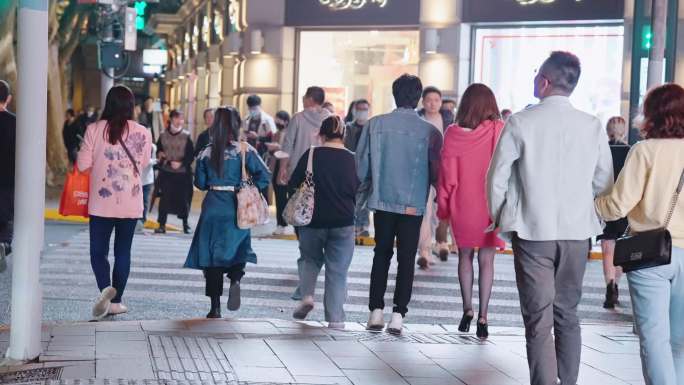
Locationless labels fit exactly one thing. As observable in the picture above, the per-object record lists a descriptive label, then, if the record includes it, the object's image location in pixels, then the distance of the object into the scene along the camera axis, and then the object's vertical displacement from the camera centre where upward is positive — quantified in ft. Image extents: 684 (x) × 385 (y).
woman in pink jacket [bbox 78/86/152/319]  31.35 -1.80
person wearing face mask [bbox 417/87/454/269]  42.39 -3.99
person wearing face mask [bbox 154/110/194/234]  56.18 -2.94
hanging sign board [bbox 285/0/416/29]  81.97 +6.63
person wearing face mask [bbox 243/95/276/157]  60.34 -0.89
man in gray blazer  21.04 -1.47
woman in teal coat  31.07 -2.29
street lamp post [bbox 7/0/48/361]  23.58 -1.45
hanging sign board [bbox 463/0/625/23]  74.28 +6.61
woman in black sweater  30.42 -2.44
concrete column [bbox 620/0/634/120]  69.21 +3.48
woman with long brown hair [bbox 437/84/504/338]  29.32 -1.45
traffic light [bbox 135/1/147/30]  119.64 +8.81
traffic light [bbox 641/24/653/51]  44.36 +3.09
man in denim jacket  29.55 -1.56
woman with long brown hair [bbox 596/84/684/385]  19.69 -1.50
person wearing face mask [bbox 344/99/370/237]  52.44 -0.52
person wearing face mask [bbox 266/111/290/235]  54.65 -2.64
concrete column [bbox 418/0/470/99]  78.64 +3.93
